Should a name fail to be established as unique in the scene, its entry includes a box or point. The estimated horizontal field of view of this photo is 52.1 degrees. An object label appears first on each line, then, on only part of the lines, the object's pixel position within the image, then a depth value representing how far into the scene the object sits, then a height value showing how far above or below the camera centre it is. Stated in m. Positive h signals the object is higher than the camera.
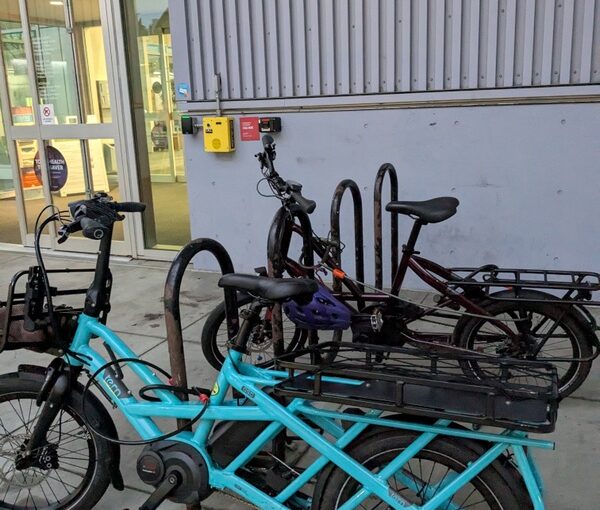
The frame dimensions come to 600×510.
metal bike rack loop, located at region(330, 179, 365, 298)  3.49 -0.69
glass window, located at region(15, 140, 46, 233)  6.73 -0.66
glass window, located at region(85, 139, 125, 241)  6.30 -0.51
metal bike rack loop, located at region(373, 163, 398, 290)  3.67 -0.72
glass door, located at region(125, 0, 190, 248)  5.95 -0.13
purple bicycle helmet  3.12 -1.03
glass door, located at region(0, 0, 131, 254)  6.13 +0.18
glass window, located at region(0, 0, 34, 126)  6.45 +0.57
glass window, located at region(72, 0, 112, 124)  6.05 +0.54
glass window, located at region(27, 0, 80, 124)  6.20 +0.57
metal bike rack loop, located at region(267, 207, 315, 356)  2.50 -0.59
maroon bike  3.07 -1.09
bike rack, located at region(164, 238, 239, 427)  2.18 -0.69
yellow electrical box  5.29 -0.19
